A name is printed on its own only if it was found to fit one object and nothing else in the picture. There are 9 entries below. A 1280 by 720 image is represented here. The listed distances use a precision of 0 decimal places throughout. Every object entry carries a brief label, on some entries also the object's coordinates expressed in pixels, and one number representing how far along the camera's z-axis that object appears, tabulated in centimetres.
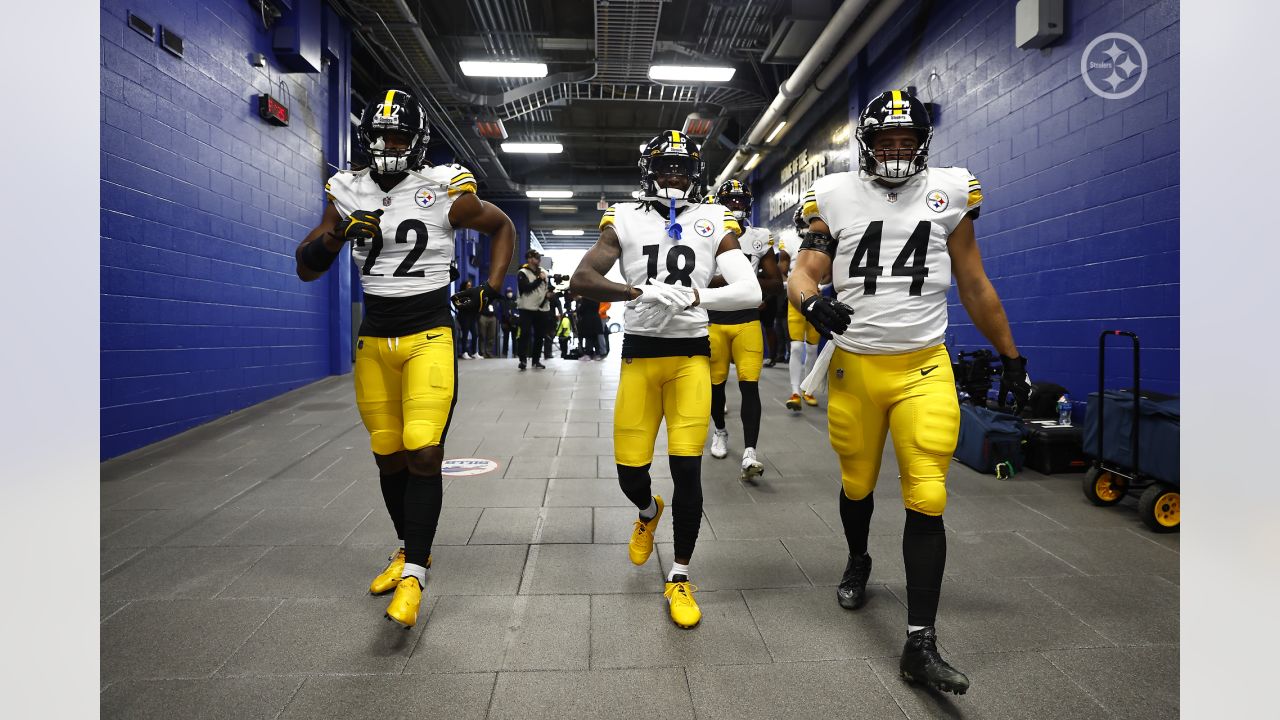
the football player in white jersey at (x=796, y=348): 686
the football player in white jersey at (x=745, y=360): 509
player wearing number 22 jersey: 290
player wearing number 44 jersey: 248
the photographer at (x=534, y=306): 1188
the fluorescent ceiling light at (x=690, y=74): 1201
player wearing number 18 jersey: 298
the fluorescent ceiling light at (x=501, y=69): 1145
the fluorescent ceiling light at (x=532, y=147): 1722
